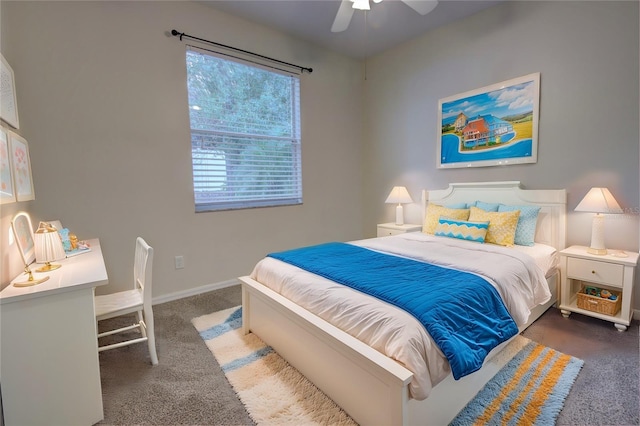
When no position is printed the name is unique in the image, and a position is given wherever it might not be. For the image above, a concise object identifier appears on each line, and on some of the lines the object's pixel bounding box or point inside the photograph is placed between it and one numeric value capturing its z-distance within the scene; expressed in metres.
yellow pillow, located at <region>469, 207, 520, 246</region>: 2.61
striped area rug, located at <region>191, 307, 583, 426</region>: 1.47
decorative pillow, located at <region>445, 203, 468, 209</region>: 3.19
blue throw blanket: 1.30
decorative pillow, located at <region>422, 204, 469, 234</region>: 3.05
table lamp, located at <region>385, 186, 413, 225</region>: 3.75
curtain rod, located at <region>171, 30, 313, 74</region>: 2.84
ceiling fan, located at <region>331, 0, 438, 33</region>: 2.15
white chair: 1.77
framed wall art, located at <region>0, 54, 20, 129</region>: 1.80
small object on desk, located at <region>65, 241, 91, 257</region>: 2.00
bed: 1.21
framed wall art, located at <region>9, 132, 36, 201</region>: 1.81
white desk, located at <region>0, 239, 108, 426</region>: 1.28
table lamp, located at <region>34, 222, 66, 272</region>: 1.59
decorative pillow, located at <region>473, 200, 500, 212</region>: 2.92
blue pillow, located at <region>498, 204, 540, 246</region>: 2.64
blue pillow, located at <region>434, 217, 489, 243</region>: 2.69
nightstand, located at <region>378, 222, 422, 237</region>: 3.60
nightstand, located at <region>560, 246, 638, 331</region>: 2.22
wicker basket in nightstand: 2.31
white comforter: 1.25
